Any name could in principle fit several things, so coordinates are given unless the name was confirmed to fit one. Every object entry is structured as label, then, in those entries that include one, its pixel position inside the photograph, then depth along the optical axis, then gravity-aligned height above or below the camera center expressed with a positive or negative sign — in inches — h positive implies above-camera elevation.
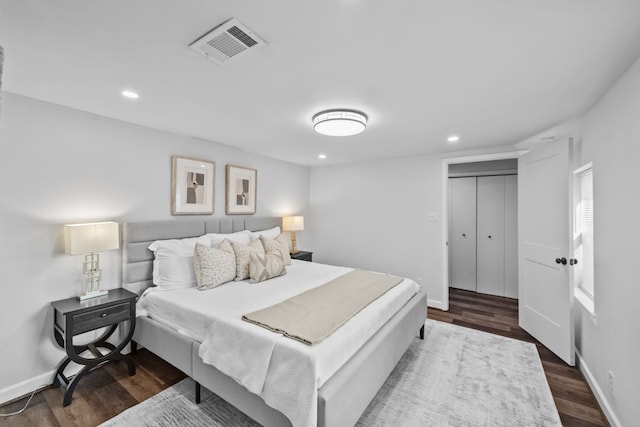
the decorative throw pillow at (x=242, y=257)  113.3 -17.9
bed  61.7 -39.8
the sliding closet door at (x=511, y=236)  175.9 -12.4
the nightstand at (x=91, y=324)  79.5 -34.4
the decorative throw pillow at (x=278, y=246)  132.0 -15.3
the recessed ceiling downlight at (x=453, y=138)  121.2 +36.1
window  98.8 -6.9
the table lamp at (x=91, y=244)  84.2 -9.7
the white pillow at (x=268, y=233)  139.6 -9.9
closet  177.9 -12.0
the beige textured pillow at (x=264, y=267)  111.3 -22.0
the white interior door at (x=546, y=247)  102.6 -12.6
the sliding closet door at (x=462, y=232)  191.3 -11.1
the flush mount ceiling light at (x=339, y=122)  88.9 +31.3
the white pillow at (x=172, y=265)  103.3 -19.6
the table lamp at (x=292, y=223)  175.8 -5.0
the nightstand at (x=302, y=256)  171.2 -25.7
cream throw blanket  68.9 -28.3
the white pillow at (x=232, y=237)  121.3 -10.6
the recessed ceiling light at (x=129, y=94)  79.0 +35.6
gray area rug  73.4 -55.1
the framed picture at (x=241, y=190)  144.2 +14.1
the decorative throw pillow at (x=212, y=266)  102.1 -20.0
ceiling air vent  51.2 +35.1
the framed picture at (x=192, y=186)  120.1 +13.3
